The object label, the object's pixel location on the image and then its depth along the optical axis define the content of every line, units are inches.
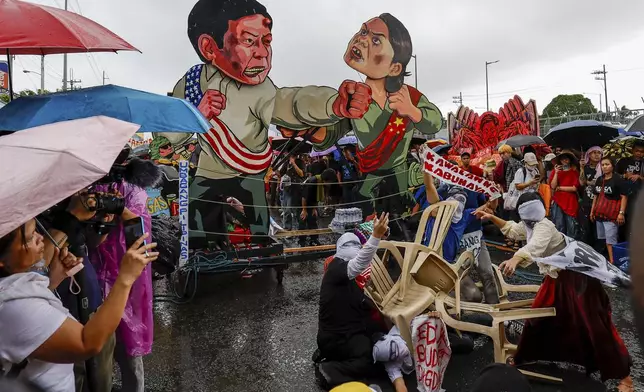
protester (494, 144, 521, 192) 363.3
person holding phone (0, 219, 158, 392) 60.8
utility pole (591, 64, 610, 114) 1865.4
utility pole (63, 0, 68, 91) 917.0
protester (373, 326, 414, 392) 138.5
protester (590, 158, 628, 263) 256.8
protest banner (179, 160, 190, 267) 225.6
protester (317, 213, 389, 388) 142.3
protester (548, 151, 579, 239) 300.0
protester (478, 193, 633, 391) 135.9
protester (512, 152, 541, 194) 307.0
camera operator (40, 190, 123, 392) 97.0
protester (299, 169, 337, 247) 372.5
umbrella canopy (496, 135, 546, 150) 383.2
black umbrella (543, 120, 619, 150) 345.7
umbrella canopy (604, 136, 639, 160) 272.1
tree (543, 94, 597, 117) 1886.1
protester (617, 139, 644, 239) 255.4
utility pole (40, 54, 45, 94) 1112.8
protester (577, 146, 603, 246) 310.2
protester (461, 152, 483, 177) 256.2
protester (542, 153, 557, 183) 362.2
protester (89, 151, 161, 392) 117.0
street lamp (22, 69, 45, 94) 1134.8
